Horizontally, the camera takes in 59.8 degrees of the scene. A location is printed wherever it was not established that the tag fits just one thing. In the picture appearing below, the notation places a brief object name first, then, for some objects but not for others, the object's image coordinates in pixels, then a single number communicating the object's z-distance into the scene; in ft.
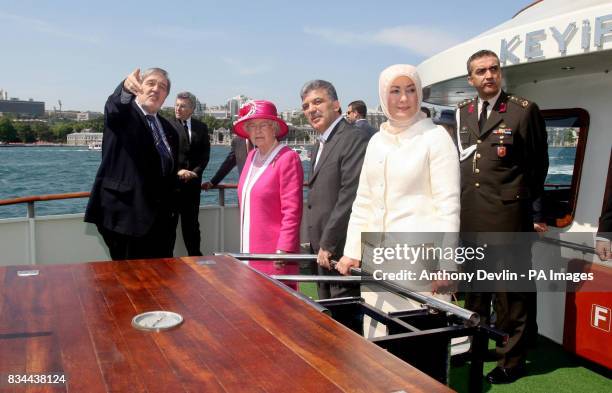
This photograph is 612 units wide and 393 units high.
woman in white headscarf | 7.05
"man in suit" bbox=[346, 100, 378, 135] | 18.39
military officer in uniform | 9.30
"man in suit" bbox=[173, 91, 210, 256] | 15.83
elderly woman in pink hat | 9.21
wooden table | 3.81
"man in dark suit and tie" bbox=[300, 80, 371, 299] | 8.83
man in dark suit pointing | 9.95
